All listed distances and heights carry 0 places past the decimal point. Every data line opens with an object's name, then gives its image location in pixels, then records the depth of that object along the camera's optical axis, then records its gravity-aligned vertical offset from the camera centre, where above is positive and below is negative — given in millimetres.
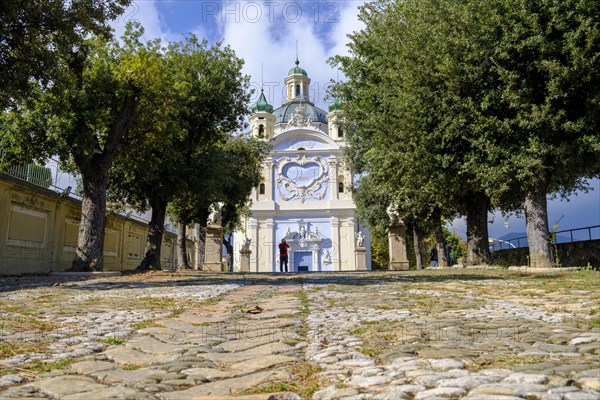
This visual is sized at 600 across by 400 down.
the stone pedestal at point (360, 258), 36406 +1474
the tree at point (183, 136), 19031 +5583
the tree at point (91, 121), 15859 +4920
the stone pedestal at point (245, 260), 37062 +1511
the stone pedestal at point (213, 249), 28062 +1699
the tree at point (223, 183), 21359 +4419
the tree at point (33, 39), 11219 +5309
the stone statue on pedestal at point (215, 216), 28641 +3496
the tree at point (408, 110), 15477 +5109
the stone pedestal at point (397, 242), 27469 +1890
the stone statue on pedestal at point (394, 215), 27375 +3238
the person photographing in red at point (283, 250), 28383 +1604
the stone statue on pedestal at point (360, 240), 37219 +2724
